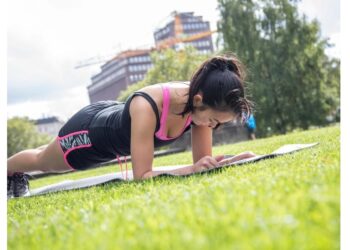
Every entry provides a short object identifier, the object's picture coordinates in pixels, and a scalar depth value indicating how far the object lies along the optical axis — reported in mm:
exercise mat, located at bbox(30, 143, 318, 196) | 2246
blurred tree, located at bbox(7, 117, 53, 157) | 28228
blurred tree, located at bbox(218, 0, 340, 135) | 15117
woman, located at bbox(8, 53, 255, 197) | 2158
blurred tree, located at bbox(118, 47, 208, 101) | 21656
